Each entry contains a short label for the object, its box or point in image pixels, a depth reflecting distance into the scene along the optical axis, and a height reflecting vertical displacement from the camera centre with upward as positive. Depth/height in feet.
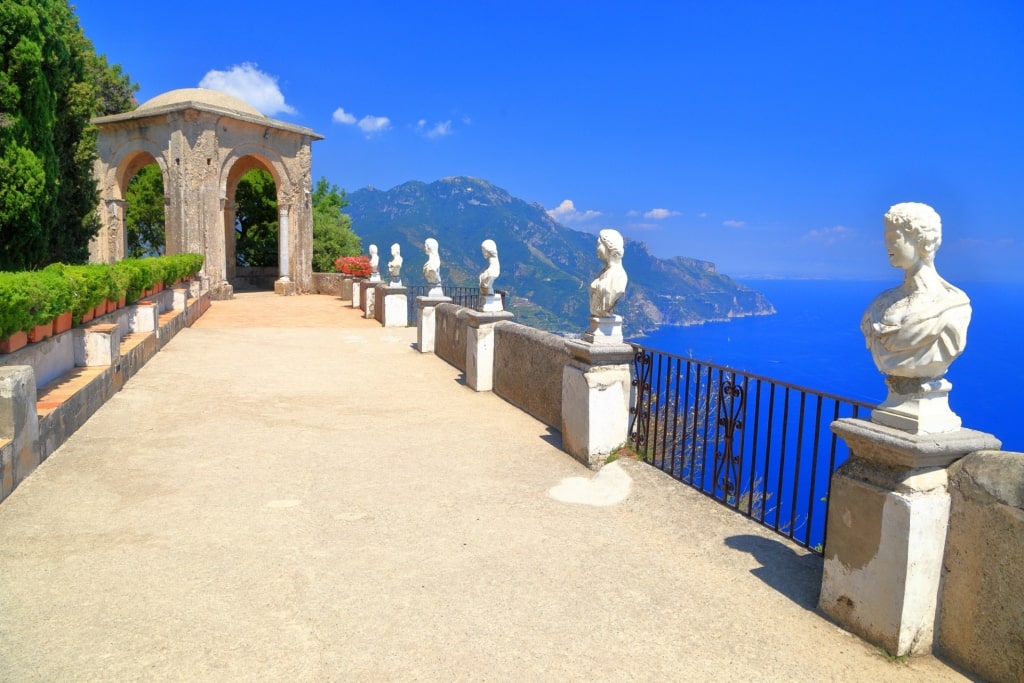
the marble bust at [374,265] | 66.39 -0.94
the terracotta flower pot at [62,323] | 24.20 -2.76
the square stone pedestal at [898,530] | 10.47 -3.97
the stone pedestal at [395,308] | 55.52 -4.12
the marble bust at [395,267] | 58.44 -0.88
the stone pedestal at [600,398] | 19.94 -3.91
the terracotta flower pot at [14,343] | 19.81 -2.91
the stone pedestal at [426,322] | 42.09 -3.91
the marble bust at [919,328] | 10.47 -0.81
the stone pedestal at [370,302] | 62.18 -4.16
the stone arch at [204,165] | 75.15 +9.71
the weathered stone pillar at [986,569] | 9.54 -4.20
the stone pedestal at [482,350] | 30.96 -4.08
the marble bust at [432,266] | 44.37 -0.52
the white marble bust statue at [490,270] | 32.19 -0.47
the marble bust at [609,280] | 20.16 -0.46
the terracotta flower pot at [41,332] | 22.01 -2.86
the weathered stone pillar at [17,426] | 16.07 -4.41
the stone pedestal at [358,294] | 69.28 -3.91
